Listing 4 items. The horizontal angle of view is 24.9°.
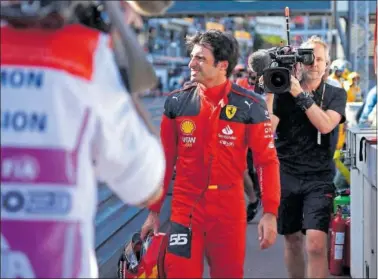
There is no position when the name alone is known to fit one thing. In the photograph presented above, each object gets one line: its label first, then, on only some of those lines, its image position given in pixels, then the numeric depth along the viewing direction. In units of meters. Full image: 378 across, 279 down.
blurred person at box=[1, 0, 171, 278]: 2.22
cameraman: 5.95
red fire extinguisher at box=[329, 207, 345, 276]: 7.39
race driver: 4.68
